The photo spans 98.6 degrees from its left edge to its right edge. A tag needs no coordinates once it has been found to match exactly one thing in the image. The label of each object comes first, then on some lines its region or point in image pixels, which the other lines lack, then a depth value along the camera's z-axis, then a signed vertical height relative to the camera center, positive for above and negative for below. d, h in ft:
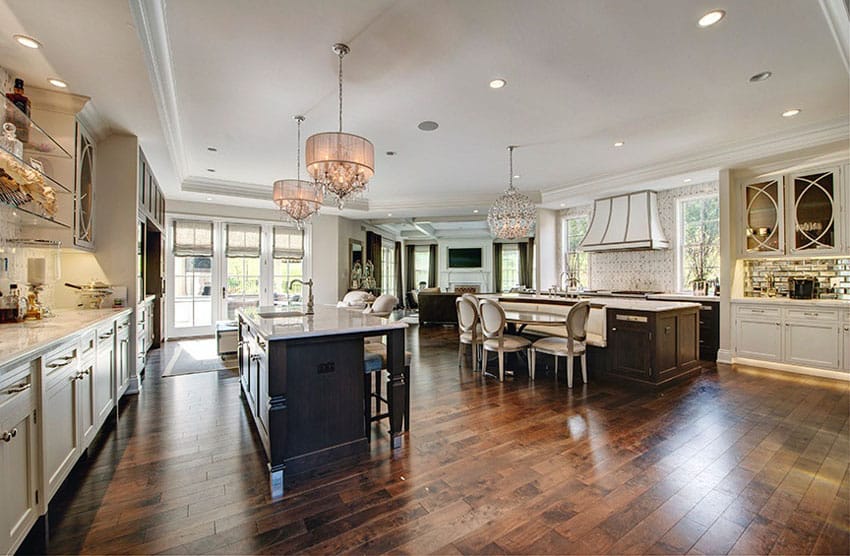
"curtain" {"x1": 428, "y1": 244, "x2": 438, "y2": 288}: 49.29 +2.01
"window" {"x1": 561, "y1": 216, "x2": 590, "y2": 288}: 26.03 +2.04
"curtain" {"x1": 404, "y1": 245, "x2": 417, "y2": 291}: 49.26 +1.38
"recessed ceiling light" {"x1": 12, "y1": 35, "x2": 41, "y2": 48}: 7.23 +4.89
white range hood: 21.01 +3.27
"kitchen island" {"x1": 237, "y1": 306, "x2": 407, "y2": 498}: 7.11 -2.29
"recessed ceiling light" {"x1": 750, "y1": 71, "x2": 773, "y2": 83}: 10.41 +5.81
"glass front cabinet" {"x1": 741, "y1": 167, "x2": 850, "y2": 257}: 14.66 +2.68
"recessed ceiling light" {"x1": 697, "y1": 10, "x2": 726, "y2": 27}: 7.93 +5.75
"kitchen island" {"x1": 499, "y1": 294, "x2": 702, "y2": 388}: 12.88 -2.38
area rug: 15.65 -3.63
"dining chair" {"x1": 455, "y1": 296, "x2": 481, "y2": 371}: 15.48 -1.94
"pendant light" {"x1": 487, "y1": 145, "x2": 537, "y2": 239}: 17.81 +3.24
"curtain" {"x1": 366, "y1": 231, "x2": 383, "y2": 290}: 35.40 +3.07
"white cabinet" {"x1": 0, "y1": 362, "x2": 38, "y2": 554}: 4.69 -2.37
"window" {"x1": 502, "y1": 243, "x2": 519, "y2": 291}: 46.42 +1.82
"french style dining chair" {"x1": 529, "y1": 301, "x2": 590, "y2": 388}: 13.08 -2.34
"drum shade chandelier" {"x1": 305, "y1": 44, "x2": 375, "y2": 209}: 9.70 +3.28
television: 47.73 +3.08
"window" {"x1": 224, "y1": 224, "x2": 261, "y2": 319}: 25.22 +1.20
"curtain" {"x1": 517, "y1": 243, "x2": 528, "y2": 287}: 45.16 +2.12
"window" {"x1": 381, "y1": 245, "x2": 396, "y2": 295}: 43.45 +1.45
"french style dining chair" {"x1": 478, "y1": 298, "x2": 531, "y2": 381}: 13.93 -2.13
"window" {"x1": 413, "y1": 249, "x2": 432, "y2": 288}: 49.96 +2.48
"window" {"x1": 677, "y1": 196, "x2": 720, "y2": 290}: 19.98 +2.17
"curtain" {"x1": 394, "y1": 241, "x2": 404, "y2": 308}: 47.57 +0.30
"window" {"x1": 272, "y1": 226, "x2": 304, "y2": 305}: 26.86 +1.66
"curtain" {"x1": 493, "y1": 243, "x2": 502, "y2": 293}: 46.98 +1.84
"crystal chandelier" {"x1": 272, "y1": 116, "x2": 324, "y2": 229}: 14.23 +3.35
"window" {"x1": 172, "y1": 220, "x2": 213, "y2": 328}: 23.65 +0.69
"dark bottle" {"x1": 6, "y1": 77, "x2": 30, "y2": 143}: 7.77 +3.67
